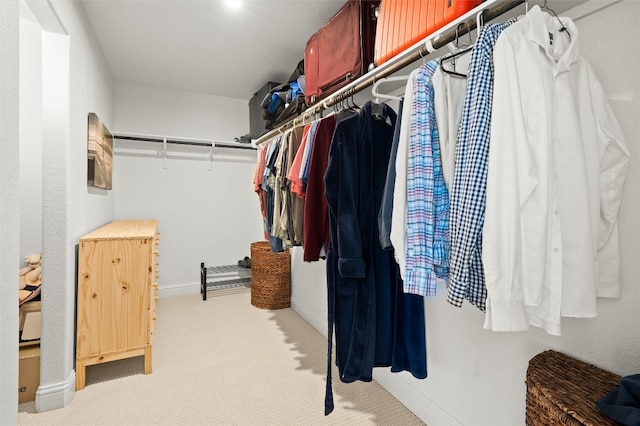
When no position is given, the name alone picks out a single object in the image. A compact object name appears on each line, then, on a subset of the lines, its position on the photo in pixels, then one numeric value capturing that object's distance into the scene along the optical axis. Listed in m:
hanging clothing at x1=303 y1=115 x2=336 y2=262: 1.60
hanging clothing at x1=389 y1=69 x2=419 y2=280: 1.08
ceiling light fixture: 2.04
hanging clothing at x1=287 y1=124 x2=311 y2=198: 1.75
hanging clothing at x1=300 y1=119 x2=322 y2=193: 1.72
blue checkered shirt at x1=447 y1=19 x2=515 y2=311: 0.85
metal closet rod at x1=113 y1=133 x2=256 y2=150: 3.35
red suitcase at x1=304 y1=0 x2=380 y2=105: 1.70
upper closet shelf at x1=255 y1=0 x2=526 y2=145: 0.98
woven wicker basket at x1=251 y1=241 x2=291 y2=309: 3.26
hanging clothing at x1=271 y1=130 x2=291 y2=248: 2.07
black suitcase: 3.28
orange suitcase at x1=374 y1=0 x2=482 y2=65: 1.13
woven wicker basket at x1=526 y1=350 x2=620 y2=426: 0.80
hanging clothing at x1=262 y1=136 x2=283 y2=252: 2.26
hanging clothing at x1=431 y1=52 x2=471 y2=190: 1.03
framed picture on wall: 2.24
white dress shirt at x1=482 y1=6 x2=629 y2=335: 0.77
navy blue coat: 1.30
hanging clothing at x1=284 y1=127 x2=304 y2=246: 1.96
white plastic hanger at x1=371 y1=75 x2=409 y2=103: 1.34
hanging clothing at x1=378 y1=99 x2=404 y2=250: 1.17
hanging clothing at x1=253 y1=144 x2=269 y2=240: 2.53
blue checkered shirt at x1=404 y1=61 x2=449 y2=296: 1.01
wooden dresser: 1.91
